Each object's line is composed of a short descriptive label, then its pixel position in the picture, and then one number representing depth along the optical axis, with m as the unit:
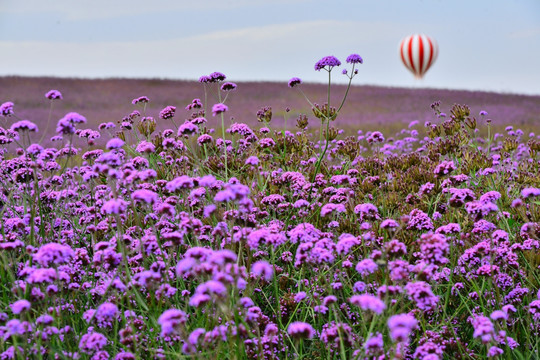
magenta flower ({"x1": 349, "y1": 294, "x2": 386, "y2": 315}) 3.64
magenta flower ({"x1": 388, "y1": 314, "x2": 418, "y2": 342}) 3.36
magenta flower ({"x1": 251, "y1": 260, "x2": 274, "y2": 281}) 4.03
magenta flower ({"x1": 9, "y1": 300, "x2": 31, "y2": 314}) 4.13
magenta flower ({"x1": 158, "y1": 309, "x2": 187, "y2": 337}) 3.83
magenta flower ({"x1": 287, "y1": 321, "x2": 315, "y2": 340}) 3.81
